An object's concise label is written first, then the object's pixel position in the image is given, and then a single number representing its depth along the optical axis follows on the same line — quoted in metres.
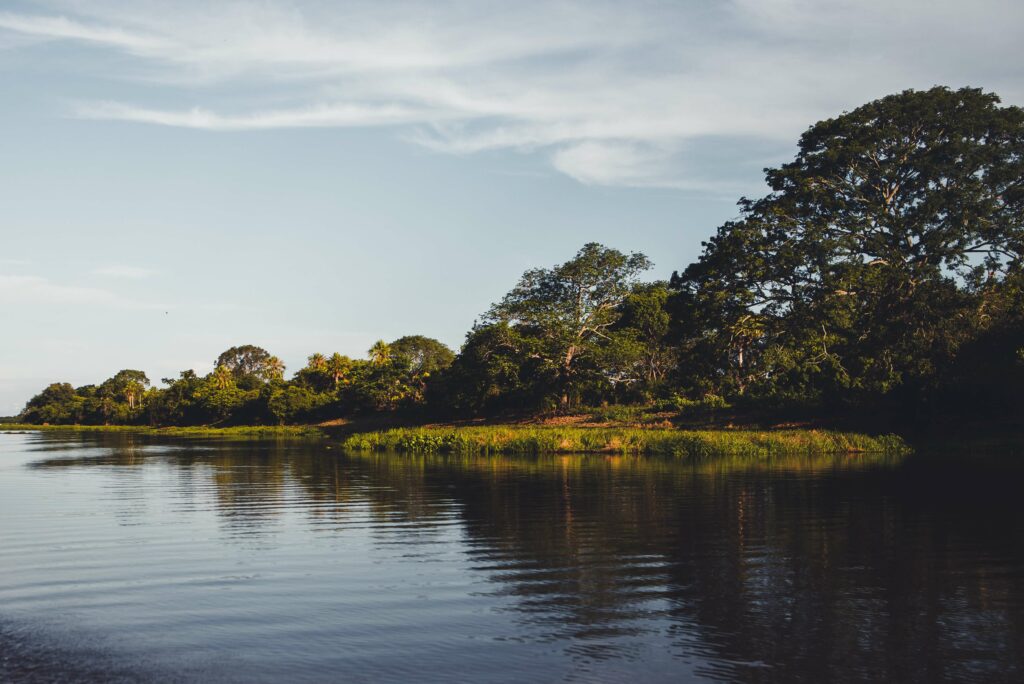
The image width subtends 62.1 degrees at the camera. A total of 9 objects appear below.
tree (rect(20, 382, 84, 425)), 153.38
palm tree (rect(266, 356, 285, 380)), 159.93
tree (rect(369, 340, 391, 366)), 116.29
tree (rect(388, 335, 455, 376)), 123.61
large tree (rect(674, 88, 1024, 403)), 50.91
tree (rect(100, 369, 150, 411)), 154.30
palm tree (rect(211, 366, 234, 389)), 132.62
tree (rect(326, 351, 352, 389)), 116.56
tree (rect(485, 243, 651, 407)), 72.19
